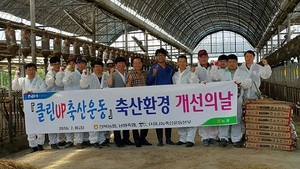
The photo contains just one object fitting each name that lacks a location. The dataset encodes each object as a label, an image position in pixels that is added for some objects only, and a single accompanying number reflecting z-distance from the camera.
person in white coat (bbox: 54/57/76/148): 7.34
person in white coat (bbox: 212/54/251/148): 6.83
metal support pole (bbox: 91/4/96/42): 12.49
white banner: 6.89
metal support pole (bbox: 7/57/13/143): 8.84
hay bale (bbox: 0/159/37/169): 3.20
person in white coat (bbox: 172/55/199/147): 7.05
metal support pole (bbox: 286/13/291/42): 17.17
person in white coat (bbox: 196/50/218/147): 7.09
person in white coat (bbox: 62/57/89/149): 7.27
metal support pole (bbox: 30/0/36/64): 9.27
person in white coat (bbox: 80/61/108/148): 7.23
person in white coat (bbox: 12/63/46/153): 7.39
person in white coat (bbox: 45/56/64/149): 7.36
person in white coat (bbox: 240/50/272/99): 6.95
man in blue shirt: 7.21
